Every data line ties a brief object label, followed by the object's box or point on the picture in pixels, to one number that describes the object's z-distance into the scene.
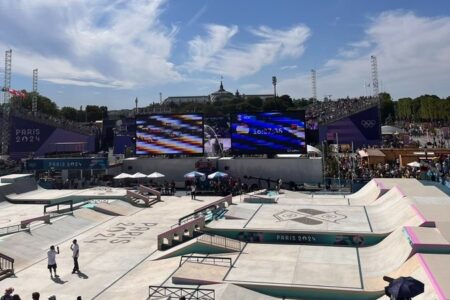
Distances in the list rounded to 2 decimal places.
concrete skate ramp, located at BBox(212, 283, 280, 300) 12.45
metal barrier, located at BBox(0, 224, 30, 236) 19.86
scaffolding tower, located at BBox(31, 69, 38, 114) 78.11
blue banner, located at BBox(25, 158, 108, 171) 39.34
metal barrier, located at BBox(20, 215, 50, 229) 20.45
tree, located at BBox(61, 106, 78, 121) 155.34
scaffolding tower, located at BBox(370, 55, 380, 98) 64.05
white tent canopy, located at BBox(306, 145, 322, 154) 40.54
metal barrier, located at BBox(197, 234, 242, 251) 17.51
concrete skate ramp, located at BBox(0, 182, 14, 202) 31.27
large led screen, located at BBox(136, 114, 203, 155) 39.66
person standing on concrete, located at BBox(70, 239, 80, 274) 15.69
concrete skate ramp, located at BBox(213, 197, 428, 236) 17.89
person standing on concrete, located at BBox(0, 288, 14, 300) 10.45
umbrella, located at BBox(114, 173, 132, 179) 36.15
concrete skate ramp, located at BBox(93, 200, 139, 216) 26.20
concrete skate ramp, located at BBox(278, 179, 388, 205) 26.06
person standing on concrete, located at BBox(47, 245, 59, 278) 14.98
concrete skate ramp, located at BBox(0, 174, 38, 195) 33.16
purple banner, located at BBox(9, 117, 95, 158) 57.91
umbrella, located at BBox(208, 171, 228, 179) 33.97
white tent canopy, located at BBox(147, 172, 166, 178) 35.66
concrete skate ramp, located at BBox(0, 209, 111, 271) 17.42
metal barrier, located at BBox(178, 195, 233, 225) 21.08
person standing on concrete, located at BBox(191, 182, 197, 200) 31.83
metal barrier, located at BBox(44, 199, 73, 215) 24.93
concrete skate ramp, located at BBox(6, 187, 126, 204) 30.75
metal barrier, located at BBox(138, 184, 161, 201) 31.48
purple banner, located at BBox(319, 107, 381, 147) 57.25
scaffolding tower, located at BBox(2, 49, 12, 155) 54.73
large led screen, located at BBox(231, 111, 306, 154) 37.00
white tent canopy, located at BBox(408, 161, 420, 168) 33.85
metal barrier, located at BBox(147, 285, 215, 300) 12.23
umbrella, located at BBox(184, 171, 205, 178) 34.16
